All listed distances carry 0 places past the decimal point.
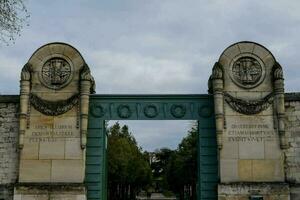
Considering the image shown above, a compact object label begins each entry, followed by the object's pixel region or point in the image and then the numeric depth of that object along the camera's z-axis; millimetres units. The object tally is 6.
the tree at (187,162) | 38209
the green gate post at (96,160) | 17828
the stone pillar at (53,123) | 17438
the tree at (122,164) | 37812
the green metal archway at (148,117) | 17953
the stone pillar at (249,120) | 17422
